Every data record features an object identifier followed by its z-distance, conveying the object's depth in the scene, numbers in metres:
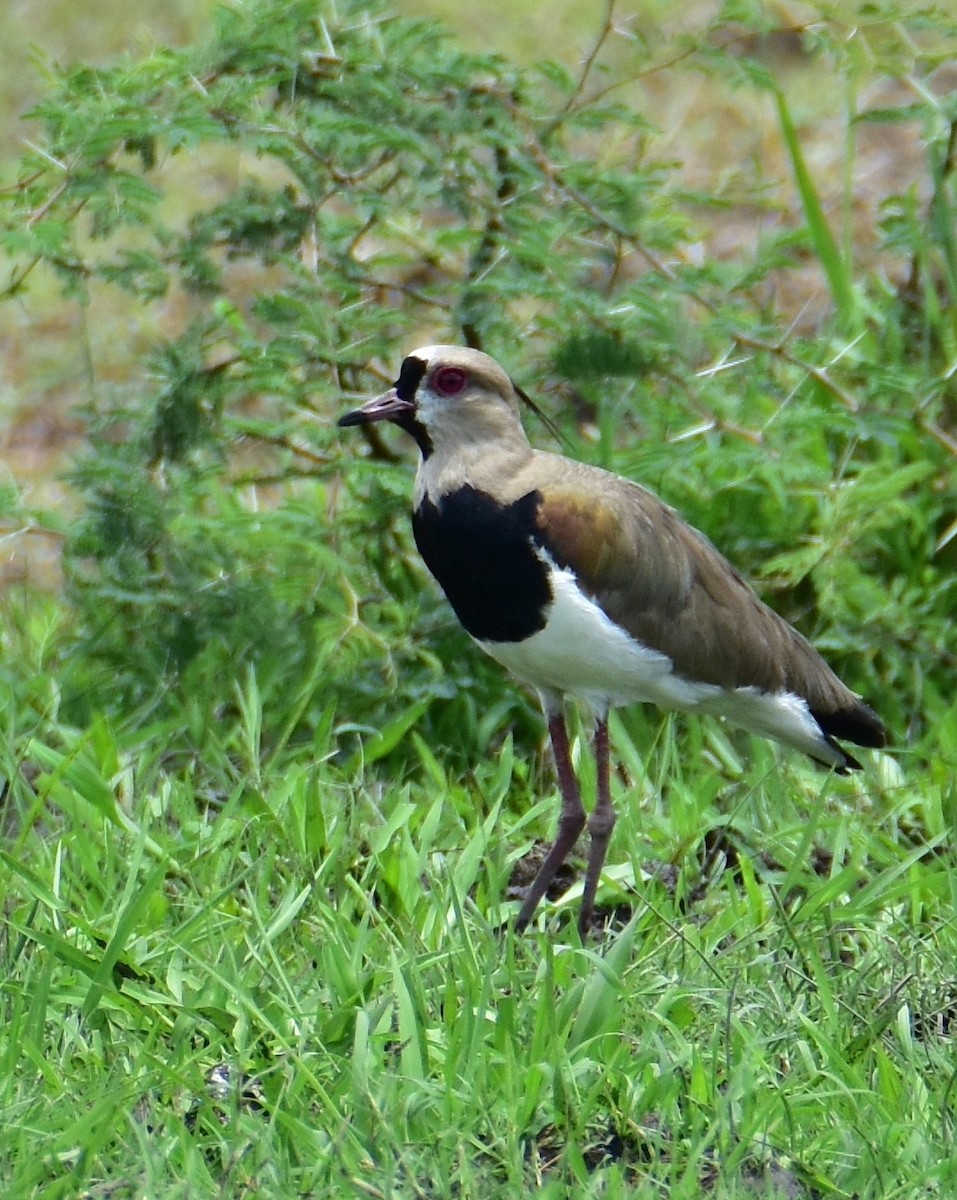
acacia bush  8.48
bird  7.26
